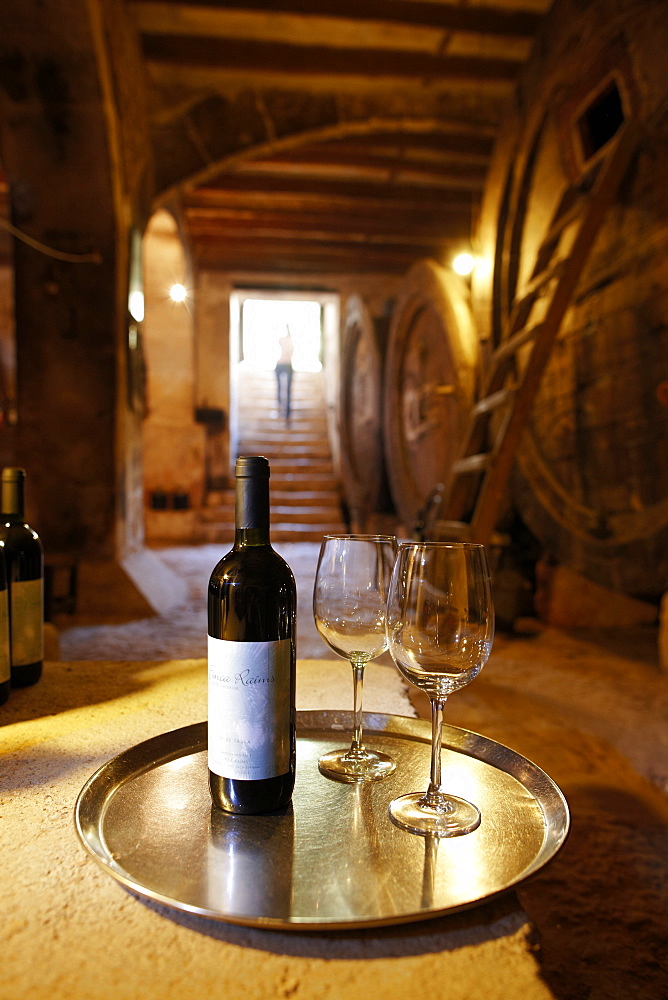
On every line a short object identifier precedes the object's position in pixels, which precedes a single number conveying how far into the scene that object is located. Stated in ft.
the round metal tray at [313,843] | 1.58
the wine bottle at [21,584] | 3.30
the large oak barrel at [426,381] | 12.30
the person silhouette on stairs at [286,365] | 33.27
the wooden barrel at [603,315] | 7.34
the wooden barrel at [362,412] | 18.62
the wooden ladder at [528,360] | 7.87
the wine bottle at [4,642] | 2.99
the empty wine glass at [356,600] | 2.54
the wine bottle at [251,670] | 2.01
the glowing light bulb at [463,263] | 17.58
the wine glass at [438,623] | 2.10
